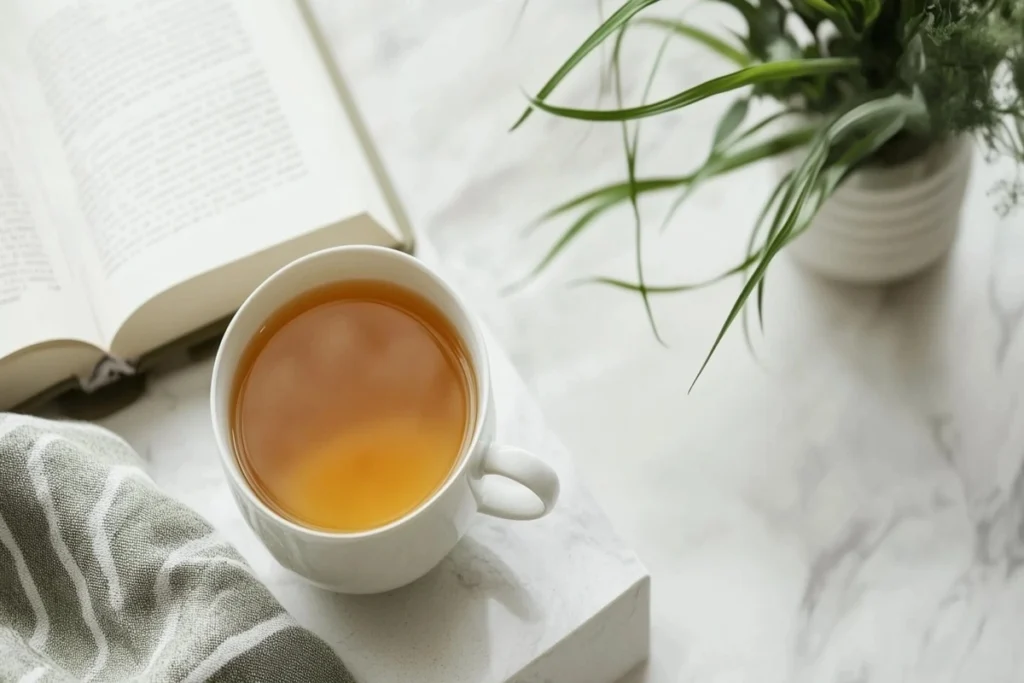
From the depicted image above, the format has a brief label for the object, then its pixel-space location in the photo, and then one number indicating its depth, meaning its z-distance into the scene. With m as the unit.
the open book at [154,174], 0.57
